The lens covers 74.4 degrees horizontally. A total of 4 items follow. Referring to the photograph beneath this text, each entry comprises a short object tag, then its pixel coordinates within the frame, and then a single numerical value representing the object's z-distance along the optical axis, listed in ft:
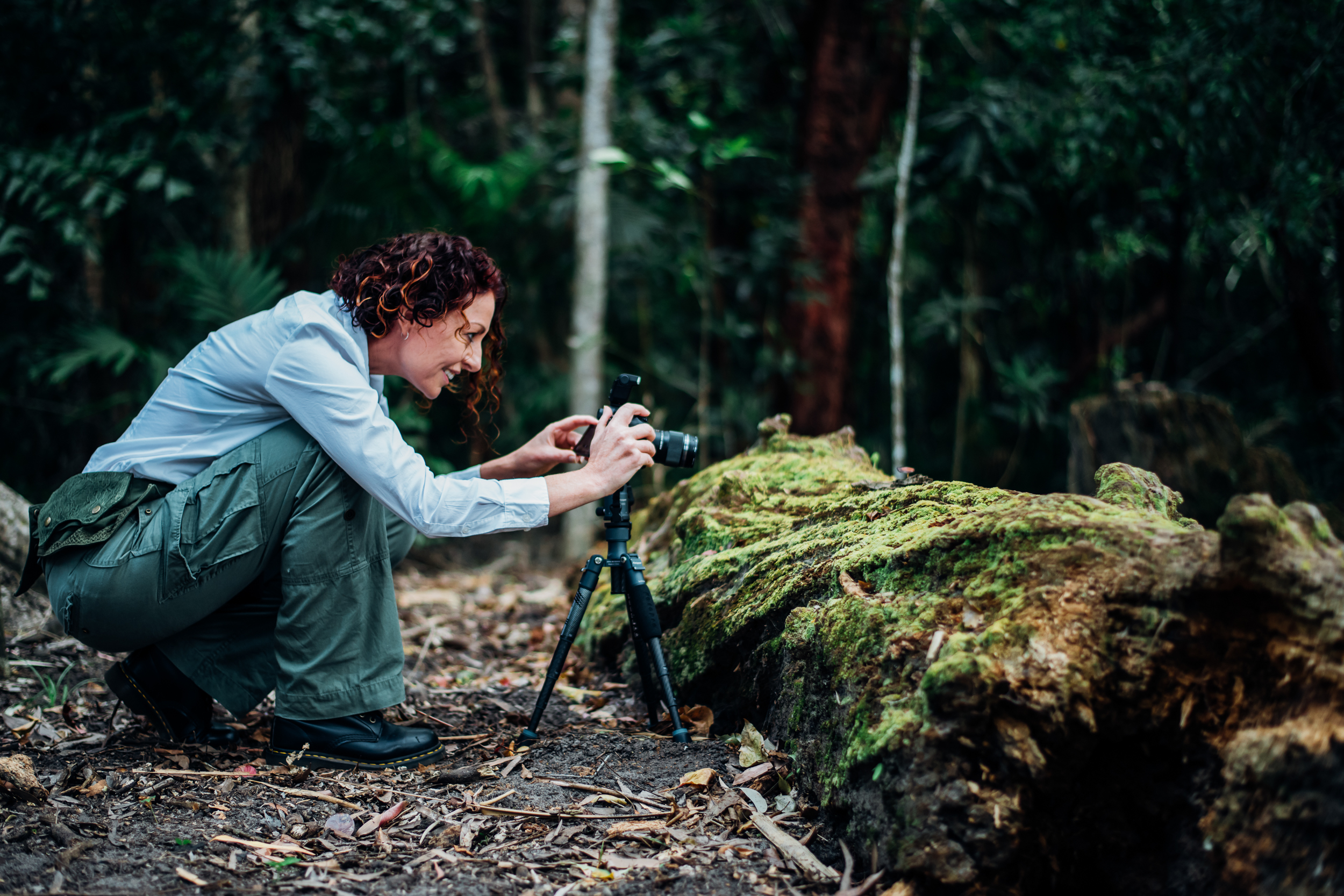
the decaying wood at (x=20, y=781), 6.58
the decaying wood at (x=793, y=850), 5.78
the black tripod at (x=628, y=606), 7.75
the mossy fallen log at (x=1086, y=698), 4.66
